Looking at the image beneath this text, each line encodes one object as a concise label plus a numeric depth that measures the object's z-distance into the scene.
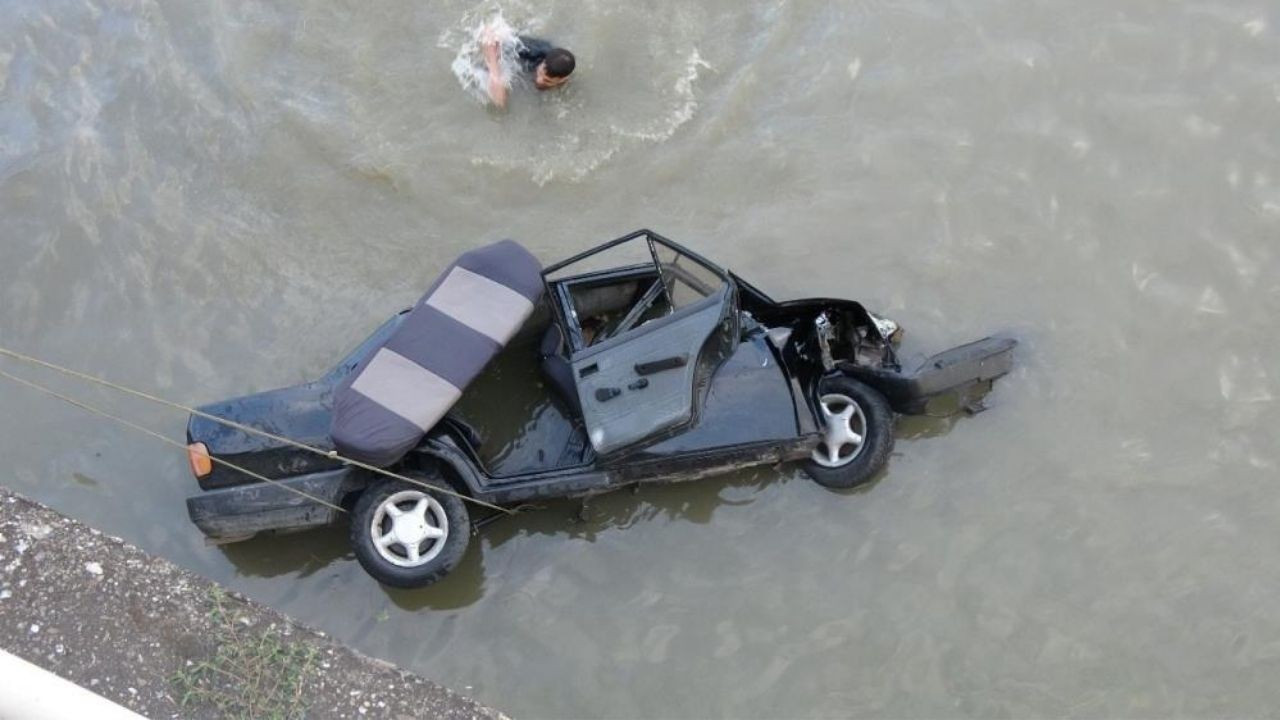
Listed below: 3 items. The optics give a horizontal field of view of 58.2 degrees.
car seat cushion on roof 7.38
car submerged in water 7.61
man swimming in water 9.80
